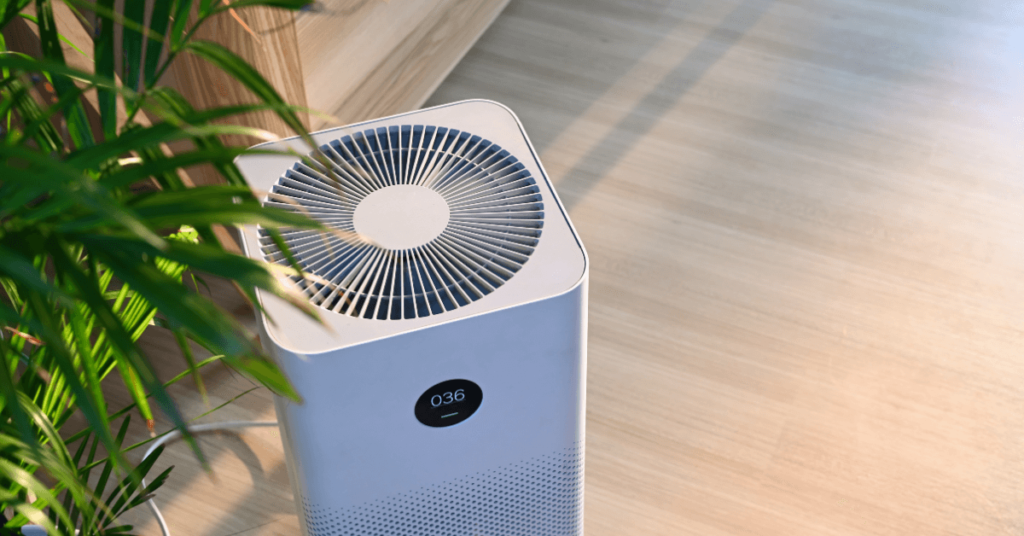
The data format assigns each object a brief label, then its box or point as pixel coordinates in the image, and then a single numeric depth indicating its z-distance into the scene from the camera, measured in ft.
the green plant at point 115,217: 1.32
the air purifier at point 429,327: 2.36
